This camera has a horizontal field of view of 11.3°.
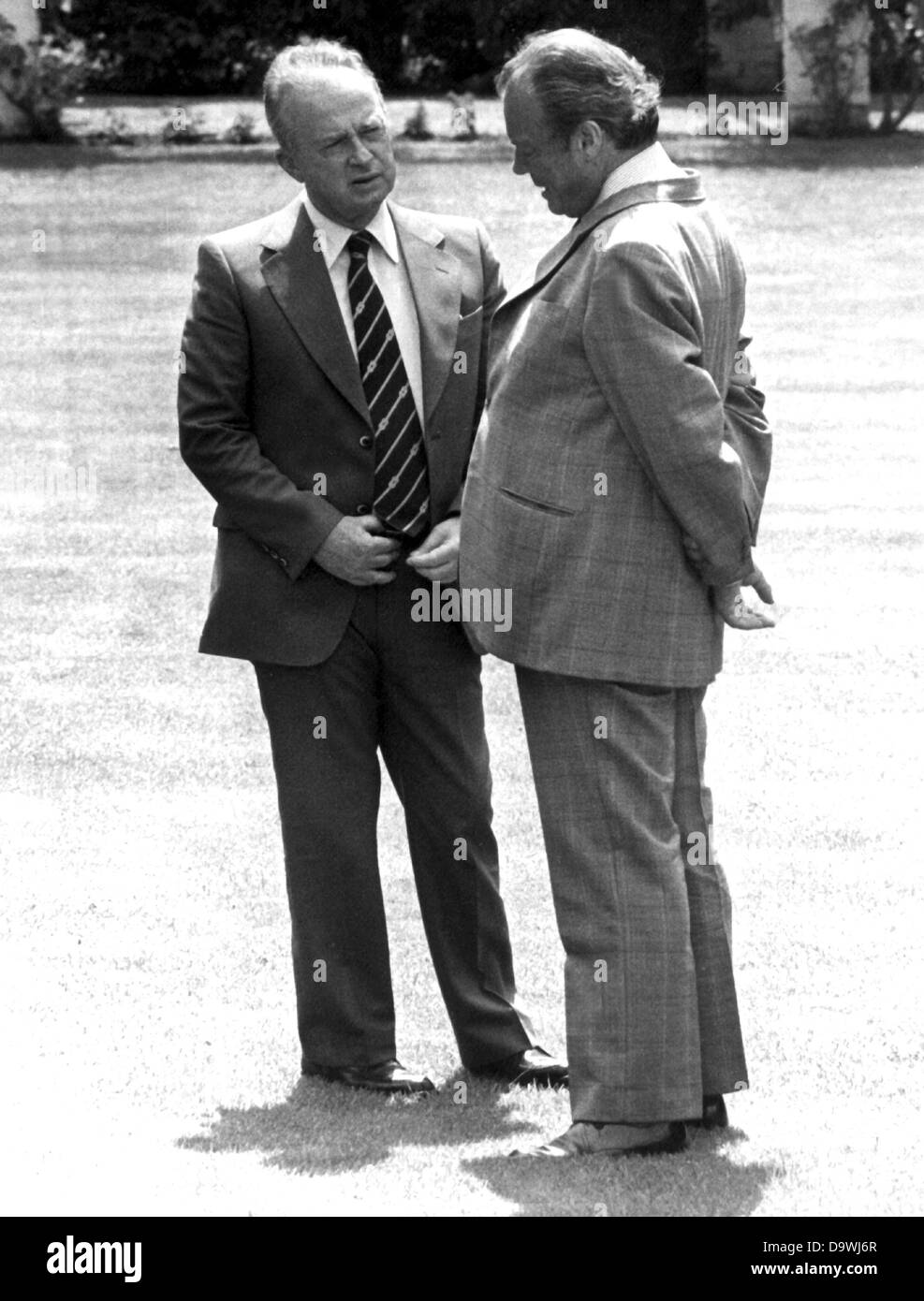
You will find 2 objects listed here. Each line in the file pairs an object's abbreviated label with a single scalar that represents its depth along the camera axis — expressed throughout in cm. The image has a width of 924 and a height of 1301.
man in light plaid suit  783
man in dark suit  886
